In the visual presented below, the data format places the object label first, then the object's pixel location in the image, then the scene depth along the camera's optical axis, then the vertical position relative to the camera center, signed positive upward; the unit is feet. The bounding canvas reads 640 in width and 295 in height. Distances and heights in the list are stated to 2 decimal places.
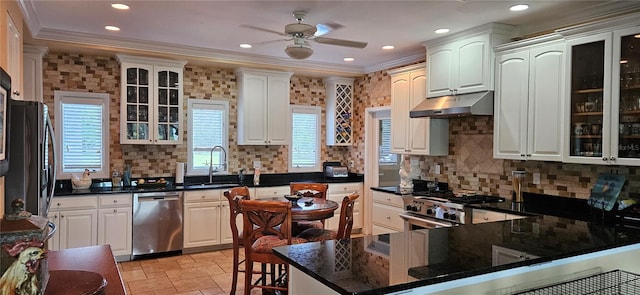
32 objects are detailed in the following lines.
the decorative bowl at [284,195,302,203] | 13.44 -1.83
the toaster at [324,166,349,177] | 22.33 -1.55
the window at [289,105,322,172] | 22.30 +0.09
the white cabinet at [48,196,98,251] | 15.38 -3.07
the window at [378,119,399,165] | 20.80 -0.23
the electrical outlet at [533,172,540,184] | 13.67 -1.09
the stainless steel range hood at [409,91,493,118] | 13.73 +1.27
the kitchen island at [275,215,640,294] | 5.34 -1.68
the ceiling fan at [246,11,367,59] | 12.28 +3.03
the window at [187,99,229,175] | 19.65 +0.23
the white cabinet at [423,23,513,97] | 13.82 +2.88
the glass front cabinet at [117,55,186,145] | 17.21 +1.60
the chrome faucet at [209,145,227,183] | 19.77 -0.95
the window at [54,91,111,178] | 17.08 +0.25
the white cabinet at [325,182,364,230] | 20.97 -2.73
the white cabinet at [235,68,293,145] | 19.76 +1.61
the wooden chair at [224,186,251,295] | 12.45 -2.58
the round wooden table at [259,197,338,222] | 11.48 -1.91
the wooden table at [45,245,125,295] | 5.67 -1.95
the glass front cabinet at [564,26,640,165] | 10.31 +1.19
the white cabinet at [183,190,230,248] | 17.74 -3.36
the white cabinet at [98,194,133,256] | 16.16 -3.21
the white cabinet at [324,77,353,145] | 22.41 +1.67
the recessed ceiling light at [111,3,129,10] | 12.09 +3.82
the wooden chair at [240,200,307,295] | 10.83 -2.30
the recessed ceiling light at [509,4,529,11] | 11.81 +3.85
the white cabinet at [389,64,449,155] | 16.72 +0.79
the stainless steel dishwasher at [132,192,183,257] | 16.76 -3.34
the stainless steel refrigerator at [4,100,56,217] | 9.89 -0.43
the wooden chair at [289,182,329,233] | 15.61 -1.80
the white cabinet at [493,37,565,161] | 12.03 +1.28
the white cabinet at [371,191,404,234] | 16.76 -2.86
